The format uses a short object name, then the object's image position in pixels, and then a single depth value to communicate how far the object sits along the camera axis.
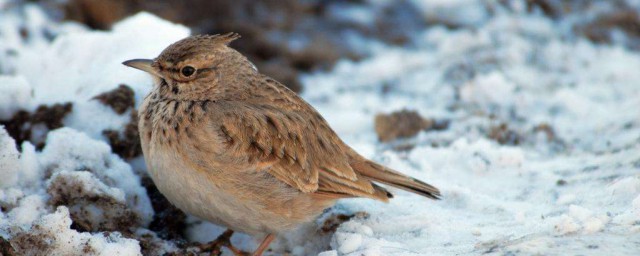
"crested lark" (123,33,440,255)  9.84
